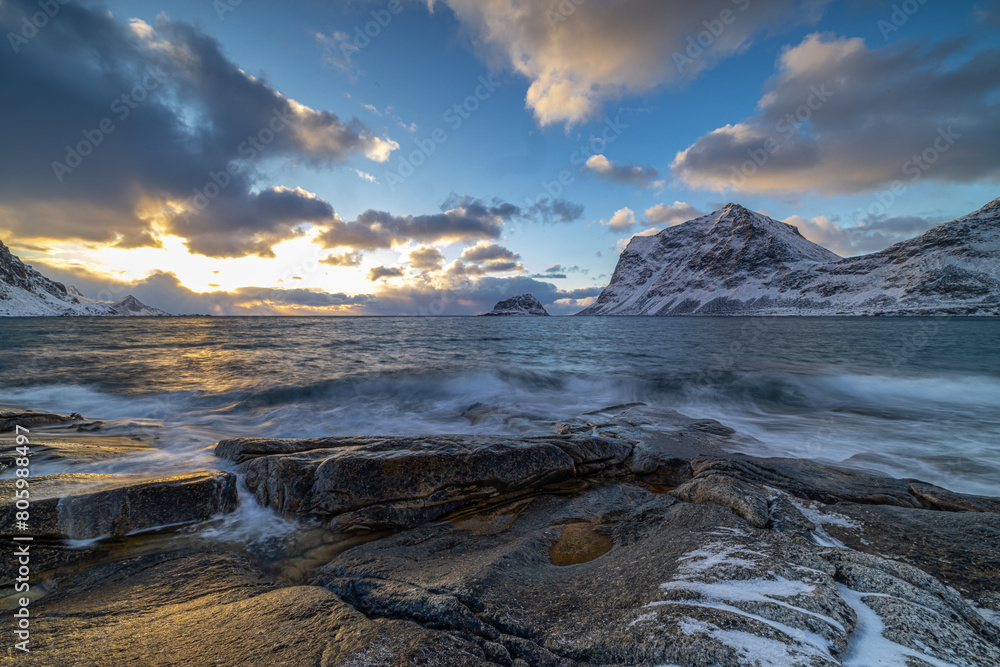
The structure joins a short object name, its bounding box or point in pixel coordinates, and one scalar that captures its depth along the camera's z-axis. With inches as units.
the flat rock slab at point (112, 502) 153.2
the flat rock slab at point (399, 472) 189.8
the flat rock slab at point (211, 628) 87.0
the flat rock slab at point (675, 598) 86.9
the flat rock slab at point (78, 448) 220.1
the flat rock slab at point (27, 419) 286.0
